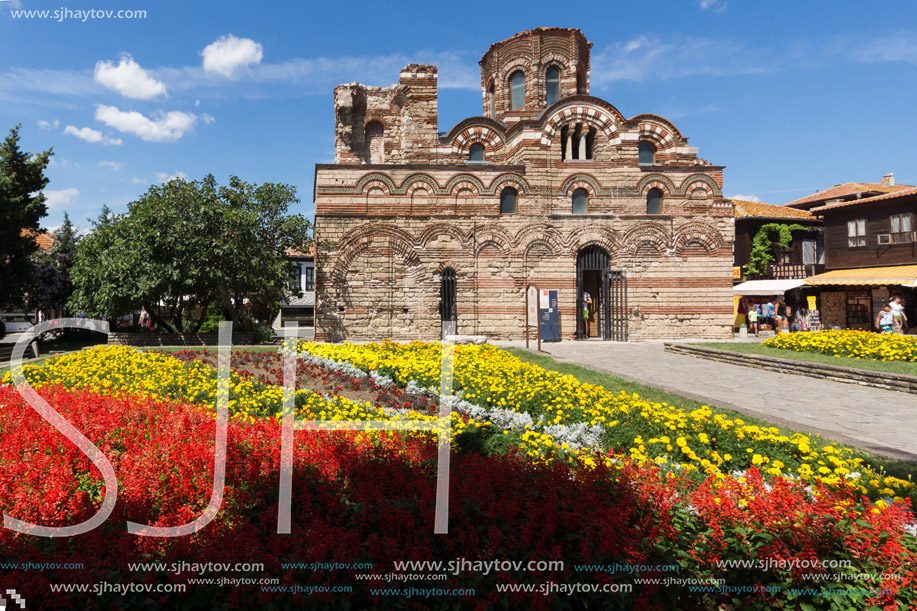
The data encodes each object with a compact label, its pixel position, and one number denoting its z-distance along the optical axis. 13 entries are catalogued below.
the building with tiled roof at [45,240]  33.31
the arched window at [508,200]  19.47
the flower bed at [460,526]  2.49
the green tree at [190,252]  15.70
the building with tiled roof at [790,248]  28.91
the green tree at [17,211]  18.91
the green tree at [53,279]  23.58
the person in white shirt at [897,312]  15.21
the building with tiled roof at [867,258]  20.64
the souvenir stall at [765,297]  25.88
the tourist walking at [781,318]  24.16
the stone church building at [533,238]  18.58
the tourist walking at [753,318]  24.33
